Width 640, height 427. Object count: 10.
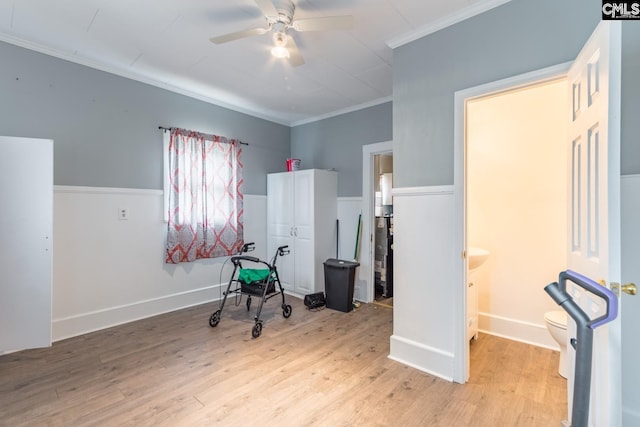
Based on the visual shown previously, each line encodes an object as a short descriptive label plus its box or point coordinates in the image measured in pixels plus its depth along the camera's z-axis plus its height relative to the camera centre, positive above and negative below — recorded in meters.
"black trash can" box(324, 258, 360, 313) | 3.59 -0.89
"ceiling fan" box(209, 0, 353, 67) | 1.82 +1.21
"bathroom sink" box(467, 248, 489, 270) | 2.47 -0.38
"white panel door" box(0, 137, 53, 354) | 2.17 -0.23
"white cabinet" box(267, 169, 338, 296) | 4.06 -0.16
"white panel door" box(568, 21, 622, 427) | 1.12 +0.08
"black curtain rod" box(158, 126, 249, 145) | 3.42 +0.97
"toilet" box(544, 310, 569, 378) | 2.08 -0.85
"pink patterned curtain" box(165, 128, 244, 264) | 3.48 +0.19
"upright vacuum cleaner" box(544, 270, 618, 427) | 1.03 -0.46
